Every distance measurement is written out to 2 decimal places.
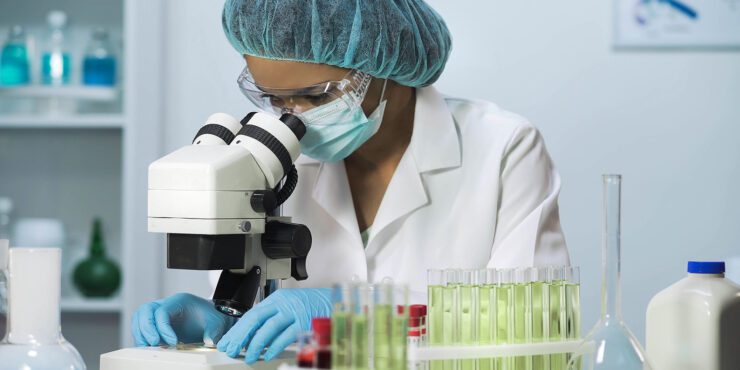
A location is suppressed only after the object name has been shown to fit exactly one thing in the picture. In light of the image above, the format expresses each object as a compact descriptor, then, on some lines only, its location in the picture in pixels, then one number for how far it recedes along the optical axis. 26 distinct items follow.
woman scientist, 1.60
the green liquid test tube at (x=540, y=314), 1.06
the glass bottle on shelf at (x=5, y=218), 2.91
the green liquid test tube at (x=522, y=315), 1.05
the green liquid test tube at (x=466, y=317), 1.02
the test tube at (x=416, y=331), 0.99
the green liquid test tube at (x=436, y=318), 1.01
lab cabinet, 2.74
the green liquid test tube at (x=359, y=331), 0.83
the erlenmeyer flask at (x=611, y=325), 1.02
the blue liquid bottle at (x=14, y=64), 2.82
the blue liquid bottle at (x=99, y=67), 2.84
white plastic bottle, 1.10
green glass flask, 2.84
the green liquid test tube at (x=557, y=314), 1.07
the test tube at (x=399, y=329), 0.86
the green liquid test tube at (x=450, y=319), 1.02
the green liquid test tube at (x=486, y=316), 1.03
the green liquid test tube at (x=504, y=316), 1.04
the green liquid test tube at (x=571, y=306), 1.08
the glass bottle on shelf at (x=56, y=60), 2.85
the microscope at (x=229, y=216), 1.22
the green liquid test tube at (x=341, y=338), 0.82
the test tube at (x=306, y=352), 0.82
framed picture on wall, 2.67
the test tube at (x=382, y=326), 0.85
